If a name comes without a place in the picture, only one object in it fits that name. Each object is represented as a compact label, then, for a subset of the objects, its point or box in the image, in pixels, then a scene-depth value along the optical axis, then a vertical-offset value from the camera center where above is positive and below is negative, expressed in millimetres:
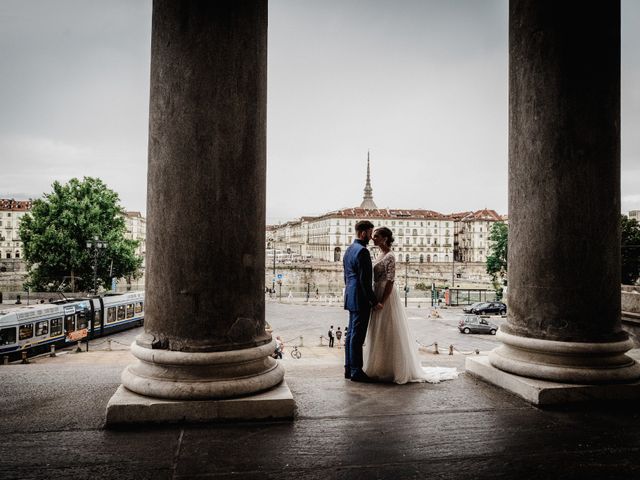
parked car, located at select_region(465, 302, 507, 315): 54562 -5303
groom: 5863 -447
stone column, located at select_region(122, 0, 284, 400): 4207 +391
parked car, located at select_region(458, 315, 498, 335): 42719 -5516
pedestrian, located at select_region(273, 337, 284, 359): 23375 -4657
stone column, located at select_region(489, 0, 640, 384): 4879 +573
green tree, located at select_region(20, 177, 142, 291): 50281 +1546
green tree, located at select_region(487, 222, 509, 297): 80625 +1086
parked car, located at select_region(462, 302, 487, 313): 55256 -5439
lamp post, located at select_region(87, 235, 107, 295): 38941 +741
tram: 25047 -3907
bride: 5957 -955
